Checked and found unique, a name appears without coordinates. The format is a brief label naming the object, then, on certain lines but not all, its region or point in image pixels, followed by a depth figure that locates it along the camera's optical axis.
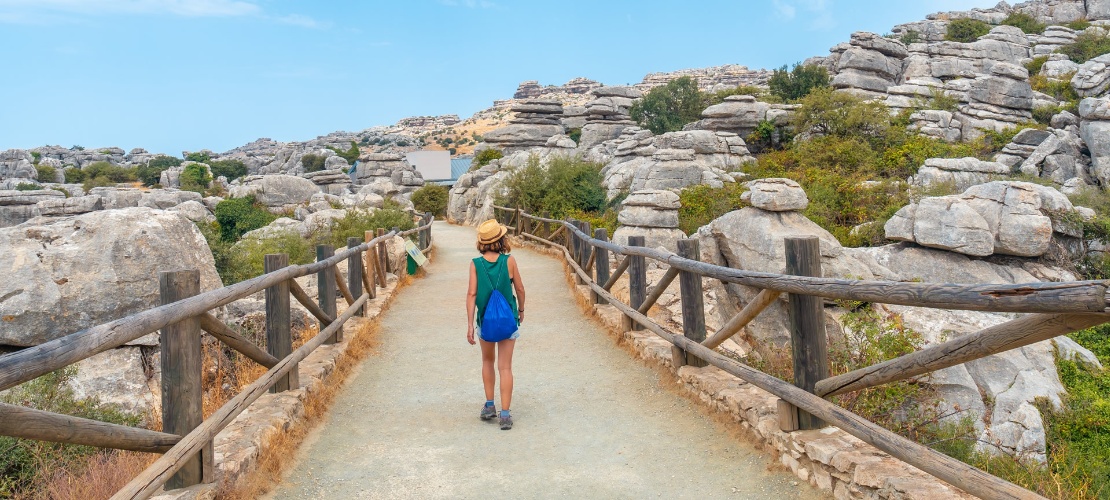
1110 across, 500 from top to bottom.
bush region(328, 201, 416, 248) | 20.28
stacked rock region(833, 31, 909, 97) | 38.28
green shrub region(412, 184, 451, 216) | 37.44
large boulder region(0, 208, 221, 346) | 7.63
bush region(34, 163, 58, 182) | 64.06
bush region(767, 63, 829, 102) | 39.81
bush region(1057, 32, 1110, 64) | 37.97
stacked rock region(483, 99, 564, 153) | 46.62
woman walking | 5.12
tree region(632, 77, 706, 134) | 42.22
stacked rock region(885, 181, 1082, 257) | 13.54
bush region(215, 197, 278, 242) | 29.09
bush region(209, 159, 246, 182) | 75.56
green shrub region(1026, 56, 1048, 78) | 37.38
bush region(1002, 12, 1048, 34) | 47.41
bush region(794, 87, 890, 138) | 26.53
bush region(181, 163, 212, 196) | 50.82
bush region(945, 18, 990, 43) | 47.81
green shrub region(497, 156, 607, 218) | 23.33
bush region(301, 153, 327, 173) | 73.50
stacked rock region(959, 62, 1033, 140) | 28.91
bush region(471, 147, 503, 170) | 41.53
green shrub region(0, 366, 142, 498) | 5.17
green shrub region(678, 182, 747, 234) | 18.11
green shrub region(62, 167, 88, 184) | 66.31
